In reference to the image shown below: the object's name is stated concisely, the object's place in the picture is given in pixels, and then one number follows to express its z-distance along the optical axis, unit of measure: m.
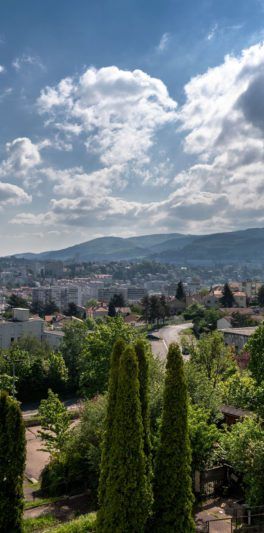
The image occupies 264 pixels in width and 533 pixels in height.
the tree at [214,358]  25.19
